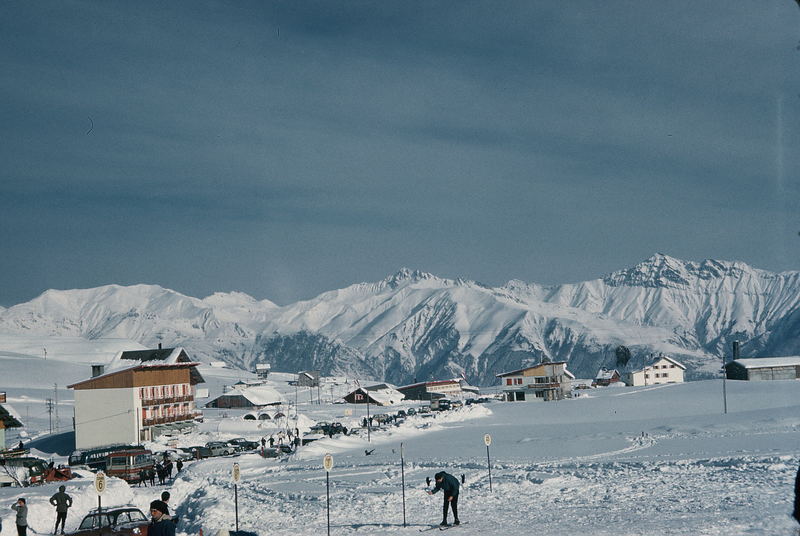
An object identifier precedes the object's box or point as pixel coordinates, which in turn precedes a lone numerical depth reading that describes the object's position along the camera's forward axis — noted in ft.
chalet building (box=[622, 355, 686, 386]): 599.16
